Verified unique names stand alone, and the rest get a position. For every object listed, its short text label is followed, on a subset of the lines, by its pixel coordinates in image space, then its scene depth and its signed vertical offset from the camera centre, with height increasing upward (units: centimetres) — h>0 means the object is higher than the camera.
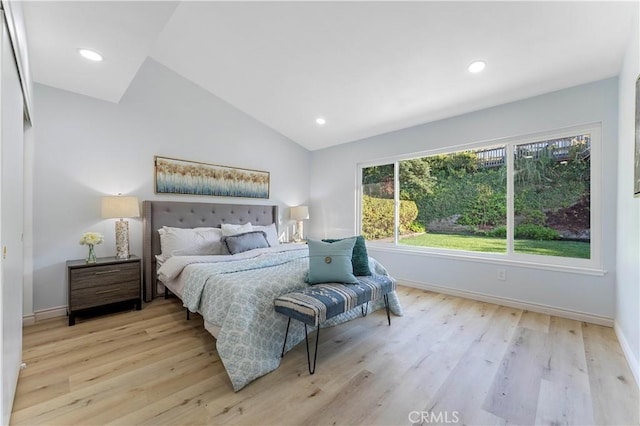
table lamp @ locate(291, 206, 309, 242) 495 -2
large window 292 +17
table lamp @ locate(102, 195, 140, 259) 297 -2
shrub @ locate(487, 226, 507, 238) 338 -24
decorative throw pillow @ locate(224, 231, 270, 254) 339 -38
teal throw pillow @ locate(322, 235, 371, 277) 269 -47
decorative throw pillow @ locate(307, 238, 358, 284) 239 -46
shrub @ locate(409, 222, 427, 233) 415 -23
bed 186 -62
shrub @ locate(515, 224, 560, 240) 306 -22
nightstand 268 -74
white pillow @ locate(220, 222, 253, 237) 371 -24
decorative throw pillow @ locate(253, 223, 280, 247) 412 -32
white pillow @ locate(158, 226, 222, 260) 326 -38
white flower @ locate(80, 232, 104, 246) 281 -29
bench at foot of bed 189 -66
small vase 285 -47
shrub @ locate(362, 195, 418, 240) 431 -6
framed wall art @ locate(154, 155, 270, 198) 363 +48
